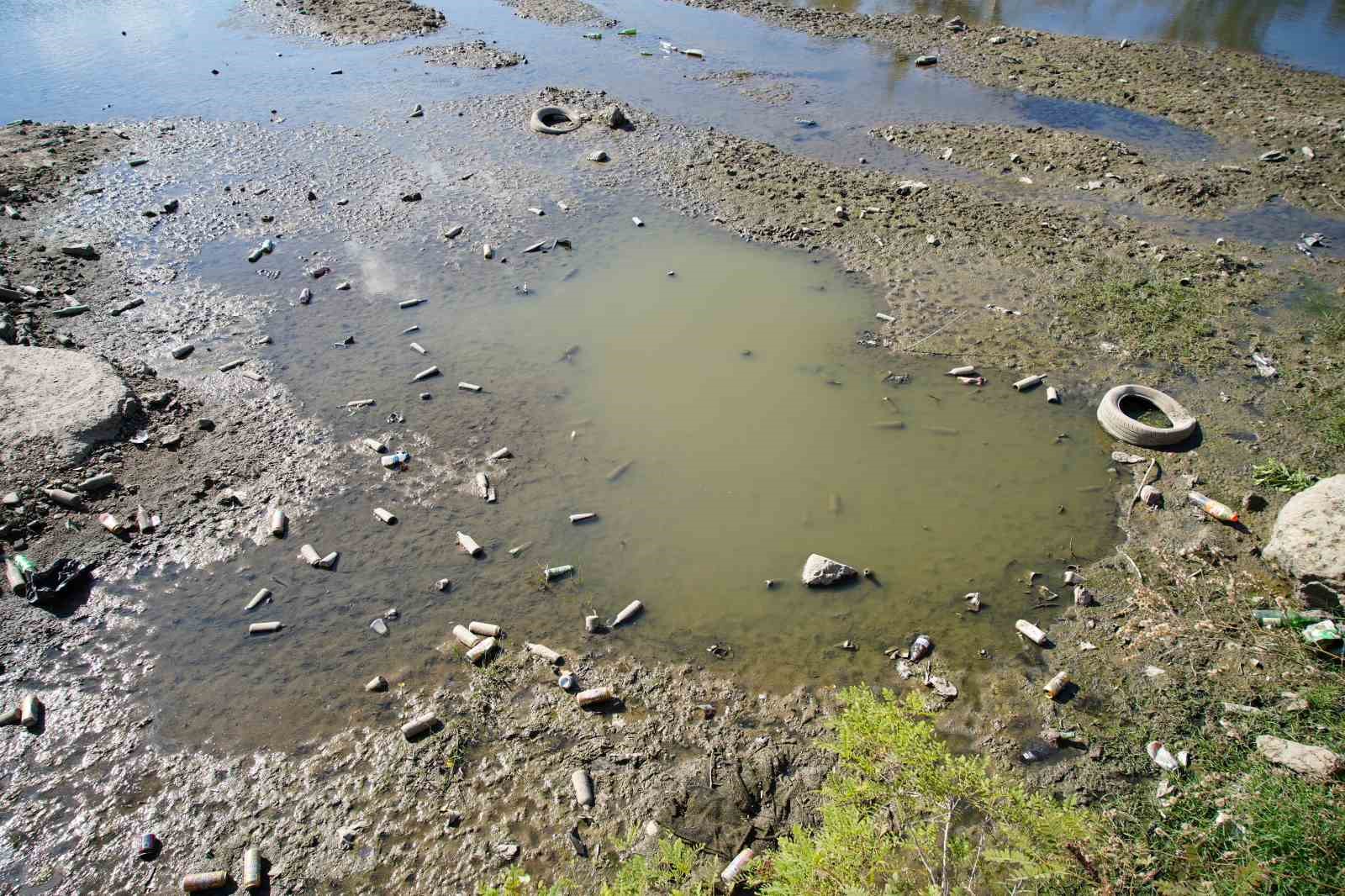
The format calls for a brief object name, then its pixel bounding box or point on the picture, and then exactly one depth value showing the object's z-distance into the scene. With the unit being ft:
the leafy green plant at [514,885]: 9.71
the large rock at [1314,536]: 17.51
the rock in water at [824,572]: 19.19
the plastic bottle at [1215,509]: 20.11
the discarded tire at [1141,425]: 22.45
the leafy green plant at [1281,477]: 20.93
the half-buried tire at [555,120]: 41.73
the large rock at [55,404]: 21.67
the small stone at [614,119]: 41.73
